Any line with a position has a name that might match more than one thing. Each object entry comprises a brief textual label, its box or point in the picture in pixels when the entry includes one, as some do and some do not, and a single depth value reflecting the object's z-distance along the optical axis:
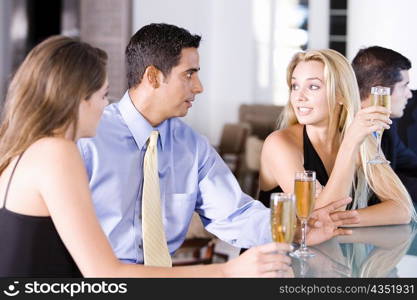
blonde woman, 2.41
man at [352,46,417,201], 3.00
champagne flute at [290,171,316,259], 1.87
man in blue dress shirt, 2.12
